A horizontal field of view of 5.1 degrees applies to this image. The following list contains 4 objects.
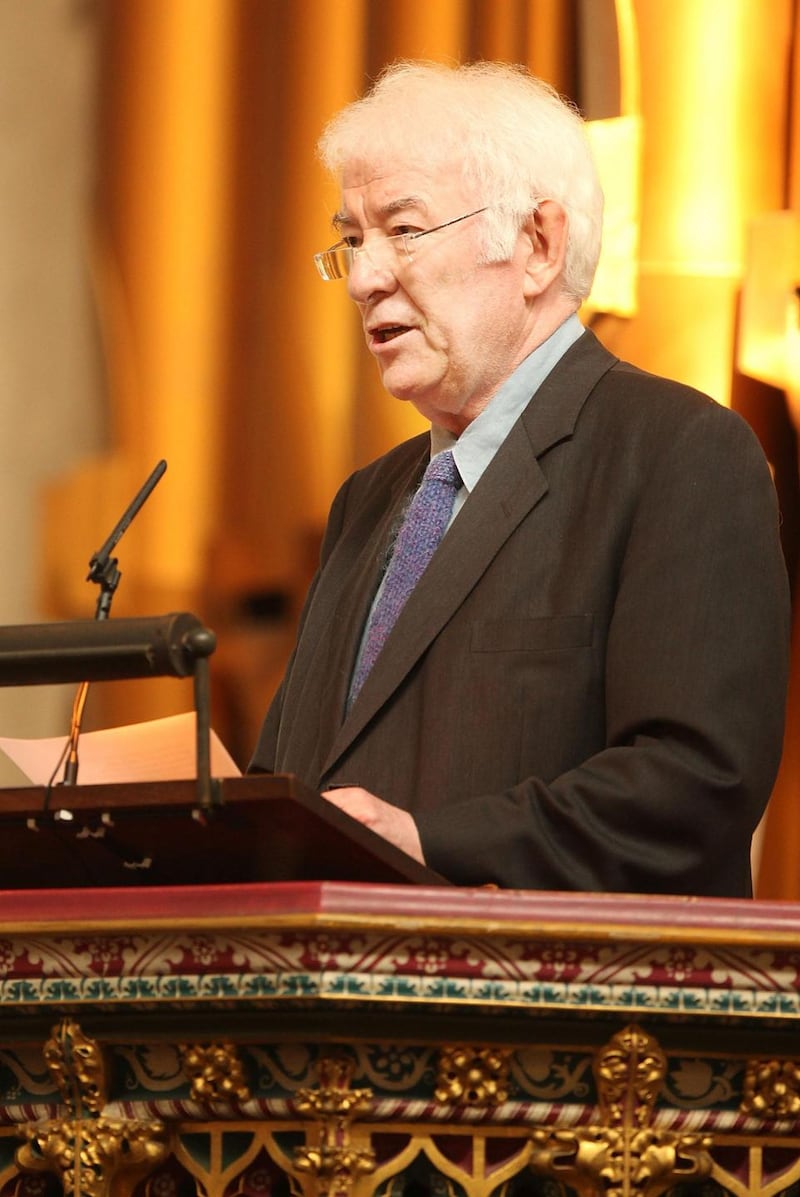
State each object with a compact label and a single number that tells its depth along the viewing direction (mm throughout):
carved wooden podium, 5940
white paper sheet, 6122
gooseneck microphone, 6210
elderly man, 6259
